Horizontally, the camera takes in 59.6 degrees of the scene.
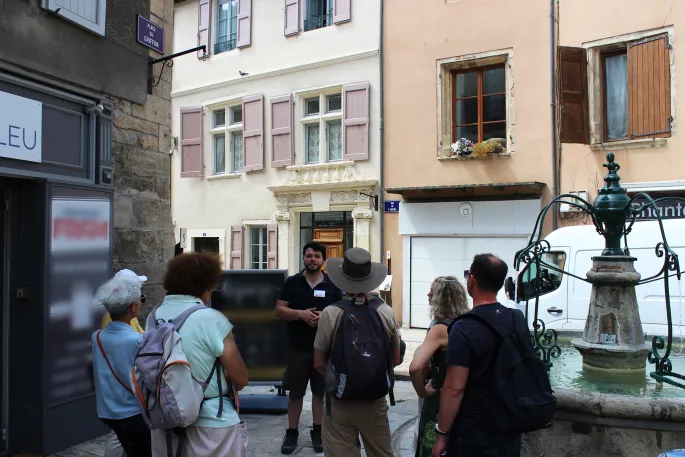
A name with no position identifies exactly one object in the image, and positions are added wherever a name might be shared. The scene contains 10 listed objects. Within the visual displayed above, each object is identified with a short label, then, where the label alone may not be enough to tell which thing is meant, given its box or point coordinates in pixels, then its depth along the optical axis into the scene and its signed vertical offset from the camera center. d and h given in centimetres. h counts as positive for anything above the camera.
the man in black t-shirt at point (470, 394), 264 -69
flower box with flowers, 1213 +187
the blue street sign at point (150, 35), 579 +201
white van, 772 -57
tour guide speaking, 480 -75
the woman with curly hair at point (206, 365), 271 -58
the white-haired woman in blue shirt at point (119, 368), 321 -71
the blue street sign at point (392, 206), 1325 +72
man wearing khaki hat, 336 -70
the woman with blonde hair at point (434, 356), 317 -63
